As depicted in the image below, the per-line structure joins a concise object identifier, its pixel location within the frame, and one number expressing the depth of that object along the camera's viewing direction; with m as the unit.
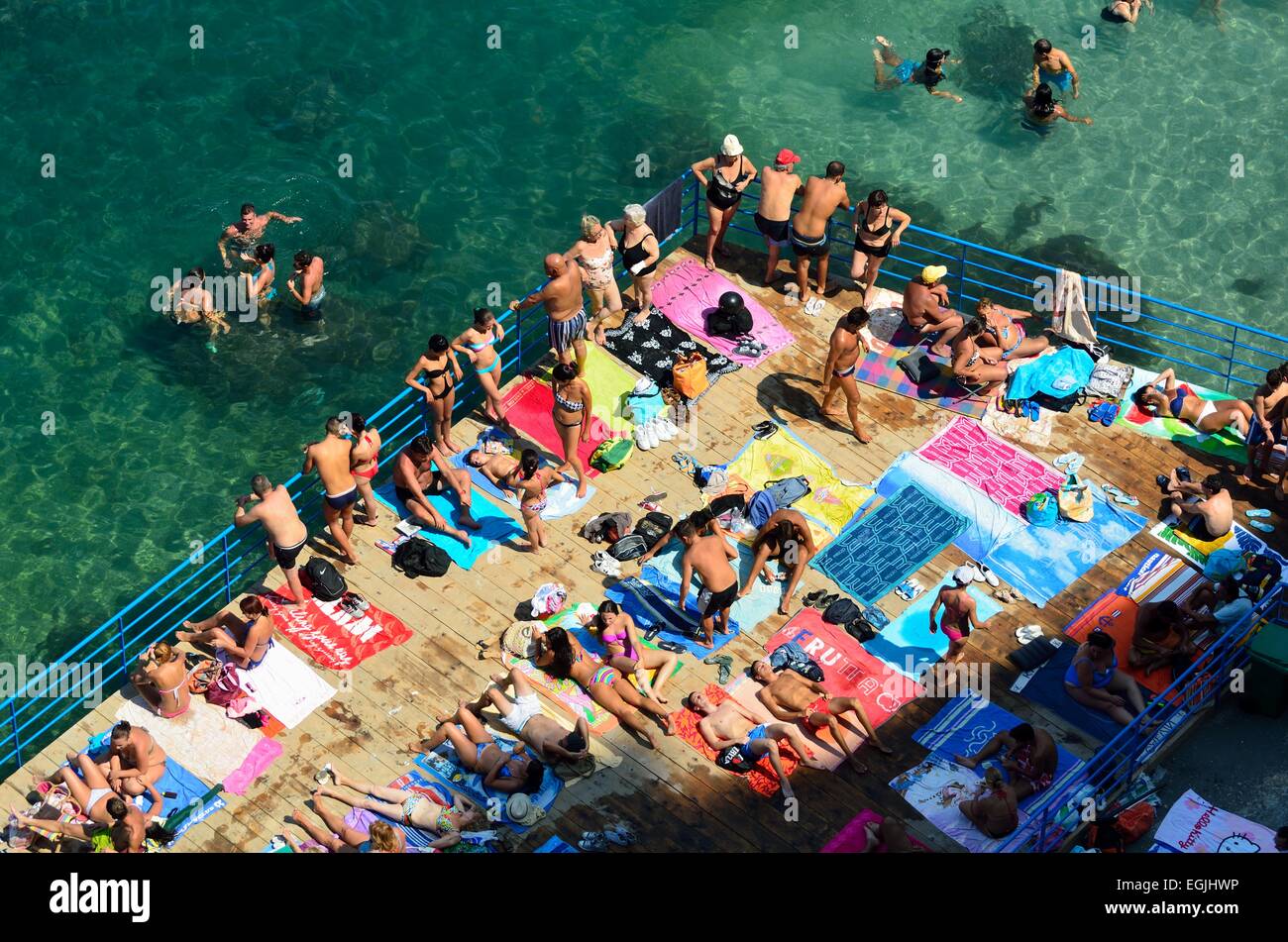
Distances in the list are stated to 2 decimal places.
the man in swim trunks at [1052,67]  32.38
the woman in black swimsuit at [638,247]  25.20
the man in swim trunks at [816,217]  25.80
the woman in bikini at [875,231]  25.83
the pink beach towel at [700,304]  25.89
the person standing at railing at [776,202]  26.20
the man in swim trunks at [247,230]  28.98
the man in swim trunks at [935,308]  25.42
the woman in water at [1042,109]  32.62
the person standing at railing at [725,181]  26.34
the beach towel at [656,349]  25.40
